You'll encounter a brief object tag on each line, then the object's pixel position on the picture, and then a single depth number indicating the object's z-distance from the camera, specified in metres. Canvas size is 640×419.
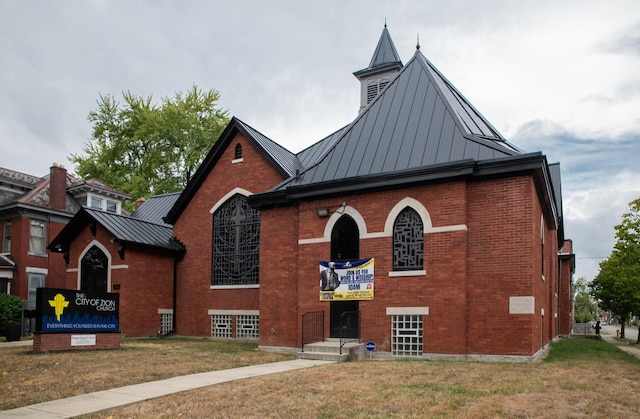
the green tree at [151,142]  42.56
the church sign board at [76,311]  15.52
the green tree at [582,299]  114.88
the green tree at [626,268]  30.05
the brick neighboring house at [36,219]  29.23
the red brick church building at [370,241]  14.41
